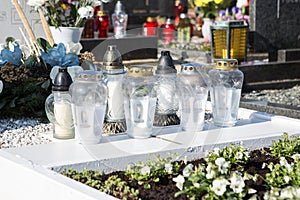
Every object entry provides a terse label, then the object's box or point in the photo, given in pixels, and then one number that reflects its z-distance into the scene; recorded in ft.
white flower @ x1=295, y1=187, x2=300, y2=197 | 8.16
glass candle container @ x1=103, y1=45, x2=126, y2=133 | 12.00
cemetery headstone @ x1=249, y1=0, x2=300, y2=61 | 32.17
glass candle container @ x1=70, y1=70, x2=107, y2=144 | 10.90
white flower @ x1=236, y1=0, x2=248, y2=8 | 38.19
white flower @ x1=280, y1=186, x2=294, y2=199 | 8.06
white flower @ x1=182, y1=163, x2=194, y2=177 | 8.92
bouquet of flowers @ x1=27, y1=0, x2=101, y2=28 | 18.11
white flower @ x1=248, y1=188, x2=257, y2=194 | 8.52
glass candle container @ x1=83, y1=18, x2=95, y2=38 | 32.73
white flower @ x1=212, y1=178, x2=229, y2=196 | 8.29
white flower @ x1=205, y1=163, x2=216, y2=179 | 8.68
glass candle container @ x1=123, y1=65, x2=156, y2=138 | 11.32
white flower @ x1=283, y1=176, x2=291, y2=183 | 9.09
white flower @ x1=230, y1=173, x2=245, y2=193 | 8.43
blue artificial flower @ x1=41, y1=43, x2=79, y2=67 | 15.03
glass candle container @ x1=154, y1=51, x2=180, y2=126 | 12.68
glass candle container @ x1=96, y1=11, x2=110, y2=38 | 34.08
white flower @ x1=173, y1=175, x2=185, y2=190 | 8.74
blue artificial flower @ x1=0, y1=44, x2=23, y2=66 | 15.10
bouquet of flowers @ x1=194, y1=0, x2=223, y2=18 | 40.11
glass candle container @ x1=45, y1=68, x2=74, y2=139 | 11.76
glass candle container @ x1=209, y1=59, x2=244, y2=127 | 12.29
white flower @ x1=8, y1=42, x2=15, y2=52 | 15.48
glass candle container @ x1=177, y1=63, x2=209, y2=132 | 11.91
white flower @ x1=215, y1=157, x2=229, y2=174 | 8.97
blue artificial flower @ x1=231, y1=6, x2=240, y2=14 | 38.80
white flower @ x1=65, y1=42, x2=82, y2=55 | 15.75
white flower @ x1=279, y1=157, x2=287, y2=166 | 9.82
